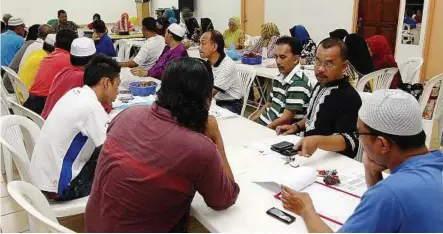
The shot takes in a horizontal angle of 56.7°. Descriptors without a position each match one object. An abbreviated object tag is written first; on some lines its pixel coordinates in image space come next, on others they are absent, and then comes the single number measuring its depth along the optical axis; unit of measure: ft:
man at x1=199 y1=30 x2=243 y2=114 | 10.87
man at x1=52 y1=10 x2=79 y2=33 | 25.01
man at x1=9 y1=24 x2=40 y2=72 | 14.96
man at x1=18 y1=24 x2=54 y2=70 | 14.65
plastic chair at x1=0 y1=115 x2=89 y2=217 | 6.06
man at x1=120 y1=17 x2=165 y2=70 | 15.21
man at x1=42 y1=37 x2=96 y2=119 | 8.81
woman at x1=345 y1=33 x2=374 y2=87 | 13.50
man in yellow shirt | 12.42
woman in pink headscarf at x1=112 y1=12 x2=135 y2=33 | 26.94
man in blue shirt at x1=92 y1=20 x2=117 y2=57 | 18.78
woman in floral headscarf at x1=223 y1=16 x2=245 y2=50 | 20.15
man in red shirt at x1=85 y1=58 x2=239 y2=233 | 4.39
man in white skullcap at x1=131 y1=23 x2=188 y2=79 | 13.32
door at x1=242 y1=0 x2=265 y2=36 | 26.17
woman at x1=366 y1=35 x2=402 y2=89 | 13.98
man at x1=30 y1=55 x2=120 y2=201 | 6.33
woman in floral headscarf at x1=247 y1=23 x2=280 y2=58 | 17.47
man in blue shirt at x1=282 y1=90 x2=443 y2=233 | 3.38
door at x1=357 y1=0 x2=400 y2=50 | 19.30
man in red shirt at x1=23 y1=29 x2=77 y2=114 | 10.86
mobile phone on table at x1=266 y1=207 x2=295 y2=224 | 4.56
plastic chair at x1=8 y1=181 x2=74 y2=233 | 3.42
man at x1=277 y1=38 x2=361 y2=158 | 6.59
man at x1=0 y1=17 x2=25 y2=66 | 16.39
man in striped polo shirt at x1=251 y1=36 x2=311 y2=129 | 8.69
